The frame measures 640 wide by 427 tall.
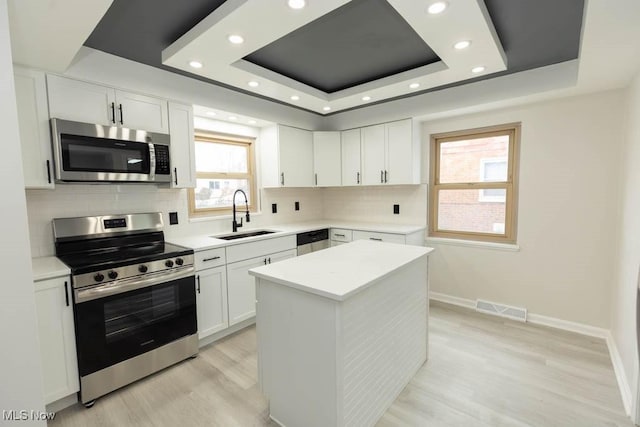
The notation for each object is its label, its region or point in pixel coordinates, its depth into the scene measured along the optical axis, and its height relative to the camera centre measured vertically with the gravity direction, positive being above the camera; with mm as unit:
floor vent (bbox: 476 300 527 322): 3078 -1302
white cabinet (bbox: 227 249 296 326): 2791 -920
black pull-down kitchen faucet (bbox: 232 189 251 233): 3307 -183
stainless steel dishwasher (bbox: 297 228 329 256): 3523 -583
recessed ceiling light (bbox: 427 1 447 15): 1524 +990
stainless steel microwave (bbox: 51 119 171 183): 2029 +343
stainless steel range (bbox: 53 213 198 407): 1908 -729
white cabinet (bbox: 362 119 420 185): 3504 +488
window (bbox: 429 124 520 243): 3180 +90
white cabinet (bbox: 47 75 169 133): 2051 +718
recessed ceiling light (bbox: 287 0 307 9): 1500 +1000
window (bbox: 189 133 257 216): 3250 +275
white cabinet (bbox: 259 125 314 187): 3666 +504
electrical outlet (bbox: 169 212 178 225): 2885 -208
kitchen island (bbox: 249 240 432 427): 1449 -788
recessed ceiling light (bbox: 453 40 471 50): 1960 +1009
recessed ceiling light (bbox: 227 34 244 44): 1852 +1018
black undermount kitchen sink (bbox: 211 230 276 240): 3129 -441
